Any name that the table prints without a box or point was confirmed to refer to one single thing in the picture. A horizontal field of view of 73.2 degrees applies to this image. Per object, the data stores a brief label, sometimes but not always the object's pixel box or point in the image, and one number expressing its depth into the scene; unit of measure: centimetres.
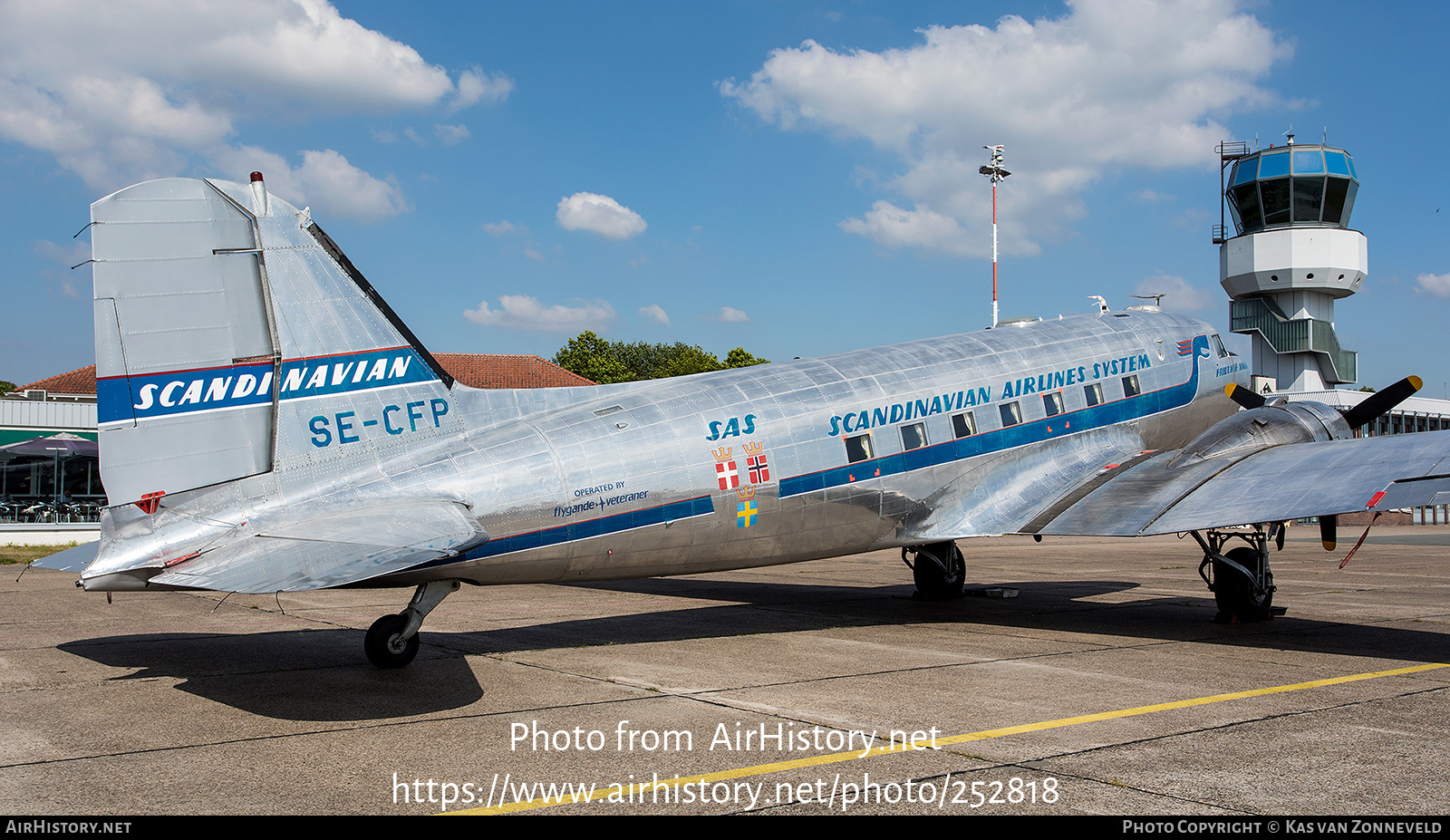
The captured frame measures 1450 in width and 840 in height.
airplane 854
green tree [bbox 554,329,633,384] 9362
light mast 3684
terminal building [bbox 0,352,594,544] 3516
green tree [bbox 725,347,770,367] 8556
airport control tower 5553
